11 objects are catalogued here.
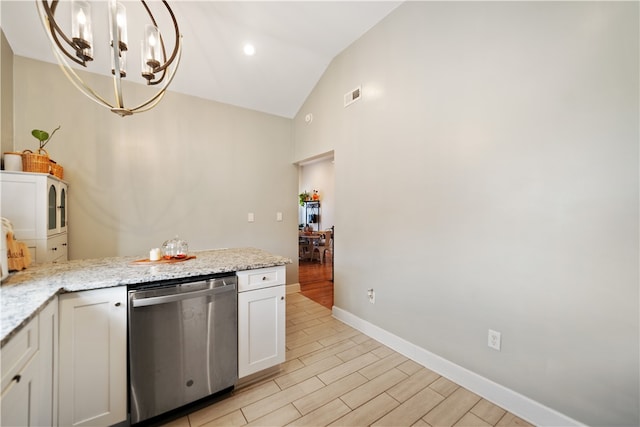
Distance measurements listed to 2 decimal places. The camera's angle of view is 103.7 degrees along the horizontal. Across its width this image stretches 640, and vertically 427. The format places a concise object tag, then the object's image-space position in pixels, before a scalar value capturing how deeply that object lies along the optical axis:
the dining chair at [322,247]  6.34
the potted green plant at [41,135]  2.17
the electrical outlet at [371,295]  2.65
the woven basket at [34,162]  2.11
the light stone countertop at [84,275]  1.01
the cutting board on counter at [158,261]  1.77
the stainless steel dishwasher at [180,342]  1.46
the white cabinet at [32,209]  1.98
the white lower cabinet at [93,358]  1.30
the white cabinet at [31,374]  0.87
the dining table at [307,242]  6.31
